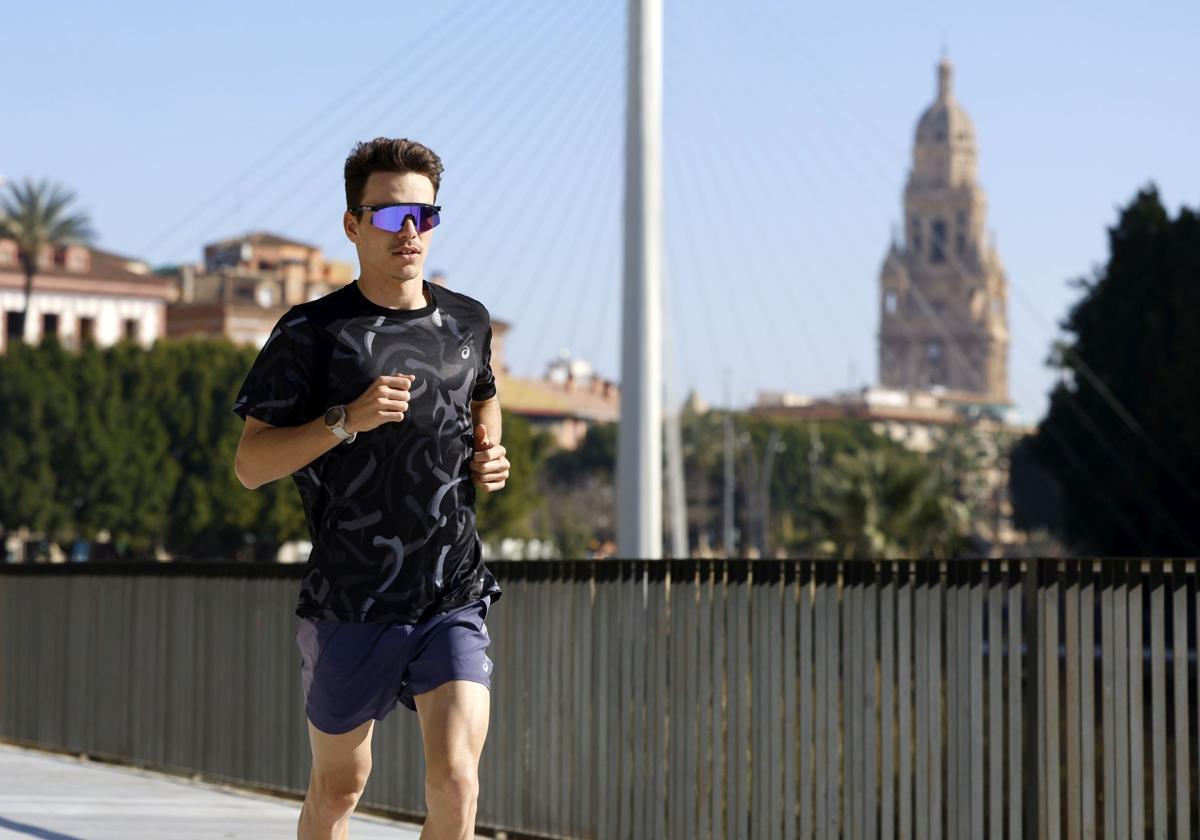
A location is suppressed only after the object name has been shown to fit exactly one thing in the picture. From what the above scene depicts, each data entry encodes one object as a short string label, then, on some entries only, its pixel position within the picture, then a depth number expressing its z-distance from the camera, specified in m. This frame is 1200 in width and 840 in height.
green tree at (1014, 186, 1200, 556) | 54.50
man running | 4.87
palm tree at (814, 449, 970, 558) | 58.50
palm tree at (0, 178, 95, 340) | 102.12
